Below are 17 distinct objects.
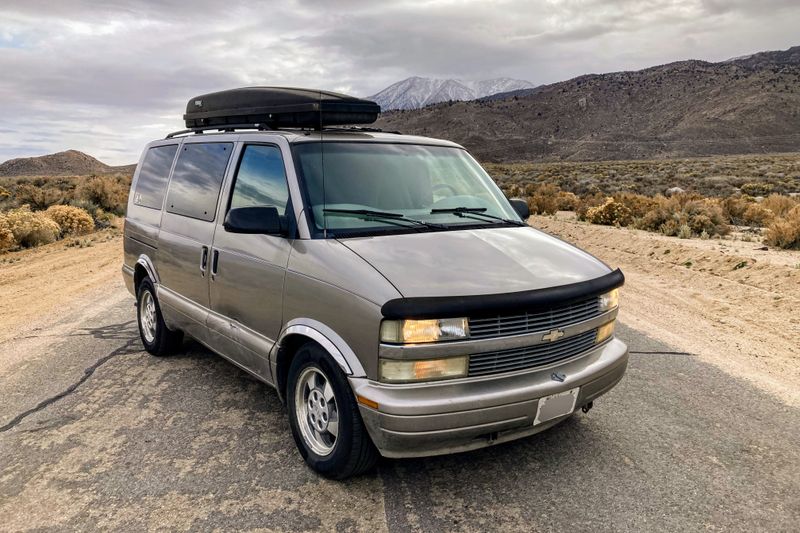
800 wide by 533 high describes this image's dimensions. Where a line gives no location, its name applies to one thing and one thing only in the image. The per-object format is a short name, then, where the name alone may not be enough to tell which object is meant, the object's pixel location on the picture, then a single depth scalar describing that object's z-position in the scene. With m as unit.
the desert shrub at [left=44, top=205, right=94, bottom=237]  17.80
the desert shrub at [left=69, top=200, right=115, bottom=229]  20.03
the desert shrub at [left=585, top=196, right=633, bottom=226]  16.93
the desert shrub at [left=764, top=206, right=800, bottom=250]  11.53
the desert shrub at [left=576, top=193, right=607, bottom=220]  18.78
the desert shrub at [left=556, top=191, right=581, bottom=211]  22.45
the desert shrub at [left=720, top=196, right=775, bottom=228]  15.45
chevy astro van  3.04
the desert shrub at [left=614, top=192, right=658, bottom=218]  17.03
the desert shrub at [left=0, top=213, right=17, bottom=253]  14.83
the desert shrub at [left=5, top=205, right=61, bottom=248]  15.50
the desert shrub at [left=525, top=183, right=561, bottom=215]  20.86
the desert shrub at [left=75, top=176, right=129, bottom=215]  23.33
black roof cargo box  4.57
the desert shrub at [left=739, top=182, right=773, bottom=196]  25.68
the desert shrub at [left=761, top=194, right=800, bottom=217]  15.80
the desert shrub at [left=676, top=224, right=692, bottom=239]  13.84
